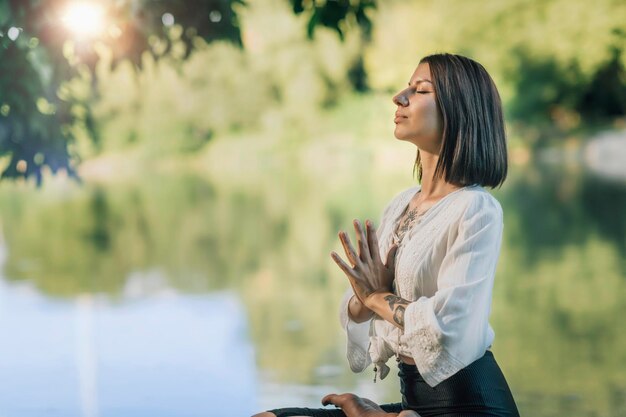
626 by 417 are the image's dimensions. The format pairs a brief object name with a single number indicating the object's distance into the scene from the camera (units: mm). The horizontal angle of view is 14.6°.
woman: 5457
